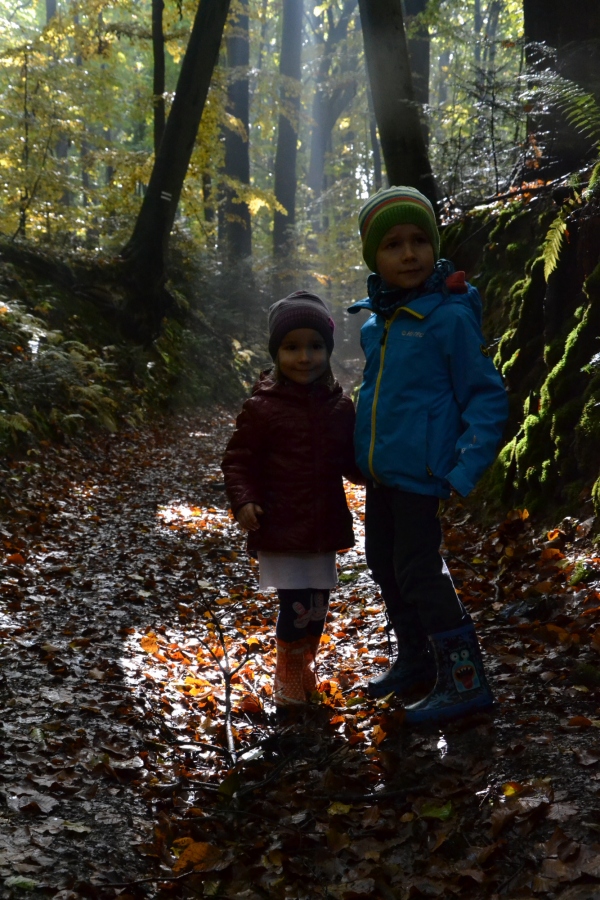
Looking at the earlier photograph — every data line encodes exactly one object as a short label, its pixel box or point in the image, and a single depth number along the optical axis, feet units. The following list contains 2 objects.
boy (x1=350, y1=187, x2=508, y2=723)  9.91
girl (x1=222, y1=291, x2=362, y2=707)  11.06
